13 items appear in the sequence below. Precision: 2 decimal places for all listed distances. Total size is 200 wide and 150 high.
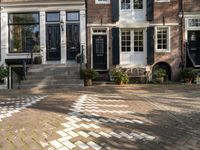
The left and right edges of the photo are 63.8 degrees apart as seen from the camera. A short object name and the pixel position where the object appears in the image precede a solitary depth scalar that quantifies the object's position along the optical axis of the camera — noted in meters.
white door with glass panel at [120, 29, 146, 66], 9.63
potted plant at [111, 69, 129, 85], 8.34
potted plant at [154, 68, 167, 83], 8.84
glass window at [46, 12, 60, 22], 9.82
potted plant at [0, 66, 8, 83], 8.26
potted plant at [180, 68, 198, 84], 8.59
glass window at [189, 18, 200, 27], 9.60
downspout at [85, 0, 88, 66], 9.59
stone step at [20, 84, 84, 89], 7.83
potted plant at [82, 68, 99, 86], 8.31
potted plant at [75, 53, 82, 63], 9.46
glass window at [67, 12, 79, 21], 9.82
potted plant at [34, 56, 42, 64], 9.57
